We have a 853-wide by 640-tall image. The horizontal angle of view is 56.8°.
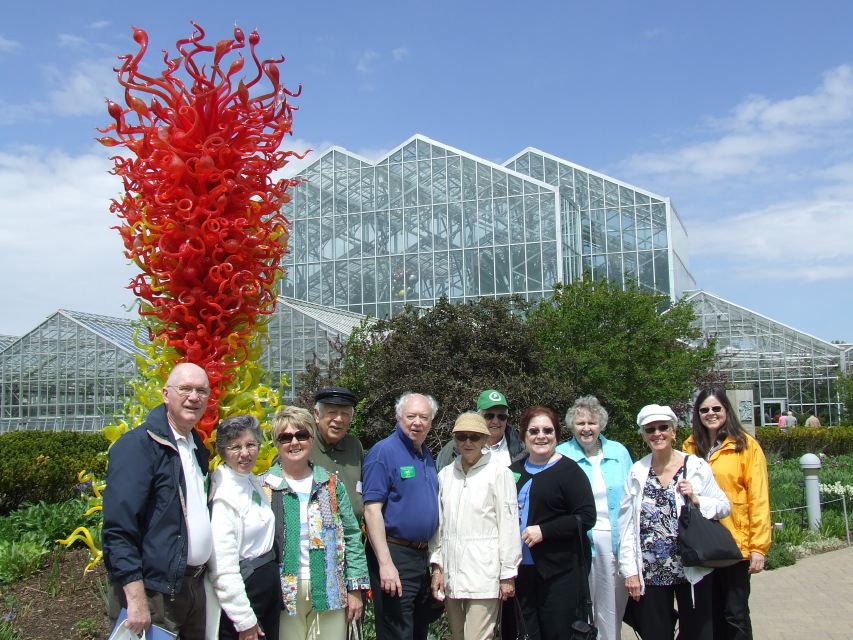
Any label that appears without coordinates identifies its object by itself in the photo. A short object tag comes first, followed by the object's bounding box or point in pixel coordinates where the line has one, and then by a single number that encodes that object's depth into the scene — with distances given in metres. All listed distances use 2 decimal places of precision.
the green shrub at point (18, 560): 6.90
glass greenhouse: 29.84
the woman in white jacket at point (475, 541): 4.01
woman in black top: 4.20
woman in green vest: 3.70
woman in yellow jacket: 4.18
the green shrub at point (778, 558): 8.56
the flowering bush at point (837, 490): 10.82
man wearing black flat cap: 4.27
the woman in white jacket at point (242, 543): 3.30
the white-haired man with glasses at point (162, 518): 2.97
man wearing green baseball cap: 4.87
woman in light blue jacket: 4.69
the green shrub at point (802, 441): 20.56
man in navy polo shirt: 4.08
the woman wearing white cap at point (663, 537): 4.09
